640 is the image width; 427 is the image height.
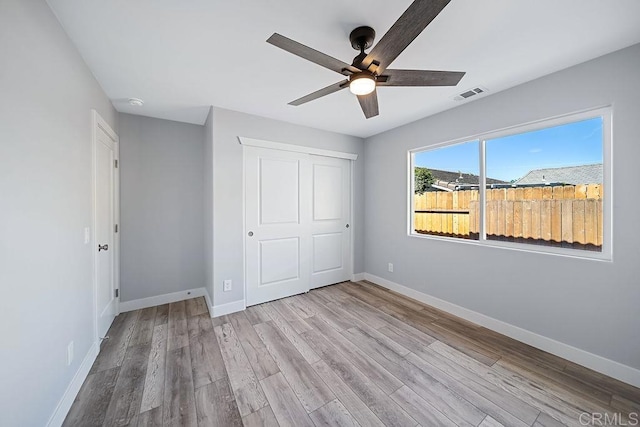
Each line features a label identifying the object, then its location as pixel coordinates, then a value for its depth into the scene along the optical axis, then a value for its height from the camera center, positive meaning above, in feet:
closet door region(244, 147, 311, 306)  10.10 -0.48
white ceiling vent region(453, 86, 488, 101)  7.71 +4.06
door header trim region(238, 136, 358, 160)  9.72 +3.04
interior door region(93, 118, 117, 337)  7.19 -0.54
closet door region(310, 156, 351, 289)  12.01 -0.44
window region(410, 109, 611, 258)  6.43 +0.84
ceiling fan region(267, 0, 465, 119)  3.54 +2.95
